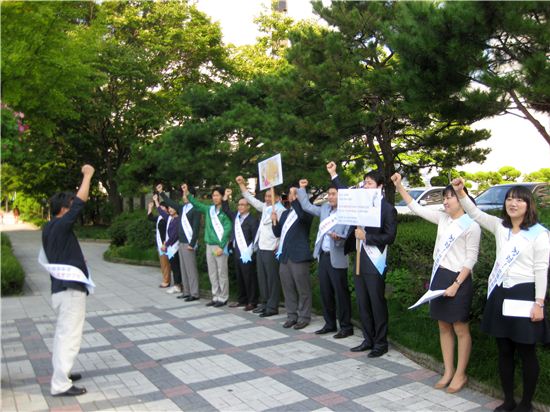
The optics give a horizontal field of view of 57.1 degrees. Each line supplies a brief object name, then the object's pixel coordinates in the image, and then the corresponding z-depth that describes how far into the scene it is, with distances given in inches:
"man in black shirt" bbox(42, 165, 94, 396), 172.2
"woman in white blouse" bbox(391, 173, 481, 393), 167.9
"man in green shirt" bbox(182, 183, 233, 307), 318.0
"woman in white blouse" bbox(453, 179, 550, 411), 143.6
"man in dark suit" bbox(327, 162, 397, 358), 206.8
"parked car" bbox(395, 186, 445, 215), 579.8
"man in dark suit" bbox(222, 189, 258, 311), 307.1
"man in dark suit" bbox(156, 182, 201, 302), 341.4
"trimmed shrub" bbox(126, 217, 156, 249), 571.8
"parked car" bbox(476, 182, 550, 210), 384.2
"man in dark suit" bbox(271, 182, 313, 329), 260.2
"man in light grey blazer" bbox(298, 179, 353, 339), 234.8
